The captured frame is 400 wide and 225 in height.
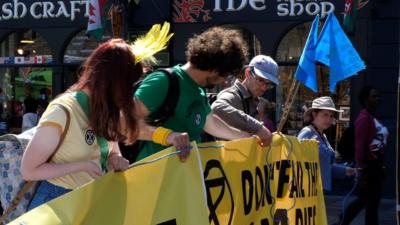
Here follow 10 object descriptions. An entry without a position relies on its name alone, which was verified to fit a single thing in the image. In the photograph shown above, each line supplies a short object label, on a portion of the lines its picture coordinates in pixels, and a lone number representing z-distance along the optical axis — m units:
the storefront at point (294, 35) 20.00
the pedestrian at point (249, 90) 8.07
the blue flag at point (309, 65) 9.04
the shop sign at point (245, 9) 21.10
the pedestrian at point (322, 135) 10.47
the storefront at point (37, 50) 23.83
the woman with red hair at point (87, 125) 5.19
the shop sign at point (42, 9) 23.65
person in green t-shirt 6.56
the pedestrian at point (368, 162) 13.05
